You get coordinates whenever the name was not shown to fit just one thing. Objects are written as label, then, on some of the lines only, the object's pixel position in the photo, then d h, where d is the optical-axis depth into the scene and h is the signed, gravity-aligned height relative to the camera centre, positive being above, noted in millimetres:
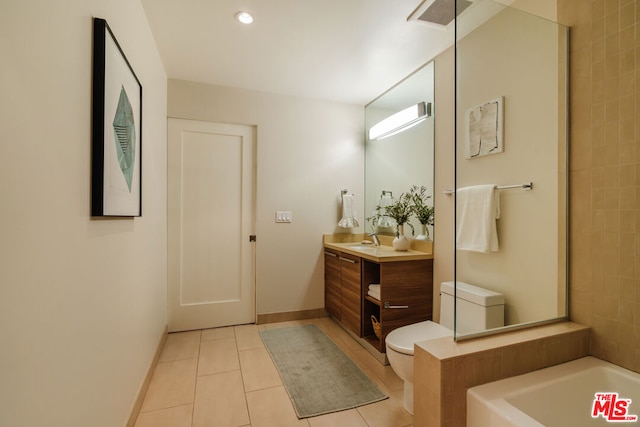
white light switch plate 3256 -23
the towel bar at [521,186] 1601 +159
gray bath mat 1880 -1166
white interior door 2982 -110
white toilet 1526 -599
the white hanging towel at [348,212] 3385 +27
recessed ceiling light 1949 +1290
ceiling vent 1772 +1253
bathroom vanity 2352 -617
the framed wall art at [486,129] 1622 +466
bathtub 1175 -742
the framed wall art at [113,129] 1165 +371
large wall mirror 2580 +644
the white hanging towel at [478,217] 1660 -9
